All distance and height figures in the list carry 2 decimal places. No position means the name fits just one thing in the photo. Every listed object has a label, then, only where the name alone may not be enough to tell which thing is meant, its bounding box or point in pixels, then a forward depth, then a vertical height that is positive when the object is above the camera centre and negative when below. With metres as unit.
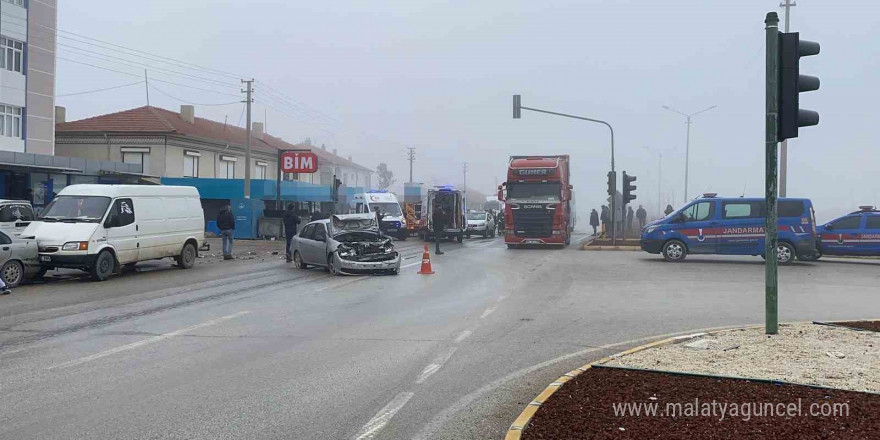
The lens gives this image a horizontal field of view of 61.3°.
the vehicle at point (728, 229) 22.72 -0.04
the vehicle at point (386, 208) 40.97 +0.84
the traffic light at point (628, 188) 31.27 +1.63
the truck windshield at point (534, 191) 30.64 +1.43
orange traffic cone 19.14 -1.09
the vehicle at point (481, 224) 43.76 +0.05
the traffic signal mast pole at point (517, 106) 33.97 +5.46
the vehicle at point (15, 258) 15.42 -0.86
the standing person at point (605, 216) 42.12 +0.62
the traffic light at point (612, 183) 32.56 +1.92
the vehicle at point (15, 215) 18.81 +0.06
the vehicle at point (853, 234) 23.48 -0.12
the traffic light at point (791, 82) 8.80 +1.75
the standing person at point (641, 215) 44.84 +0.74
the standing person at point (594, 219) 50.38 +0.51
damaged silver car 18.72 -0.61
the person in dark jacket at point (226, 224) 23.31 -0.10
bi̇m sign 46.81 +3.80
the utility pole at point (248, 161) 38.62 +3.25
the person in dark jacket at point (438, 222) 27.08 +0.07
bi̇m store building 39.44 +4.36
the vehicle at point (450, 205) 37.62 +0.96
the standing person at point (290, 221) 24.67 +0.02
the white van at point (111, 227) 16.81 -0.21
